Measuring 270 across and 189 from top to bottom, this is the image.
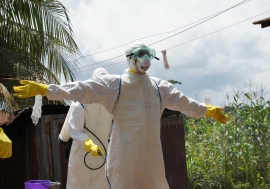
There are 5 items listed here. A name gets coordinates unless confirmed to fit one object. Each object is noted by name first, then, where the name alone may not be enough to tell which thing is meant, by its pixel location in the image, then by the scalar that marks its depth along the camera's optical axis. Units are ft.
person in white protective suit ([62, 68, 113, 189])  20.90
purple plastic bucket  20.36
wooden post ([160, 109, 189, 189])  30.58
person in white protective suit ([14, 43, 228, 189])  17.63
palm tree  35.19
